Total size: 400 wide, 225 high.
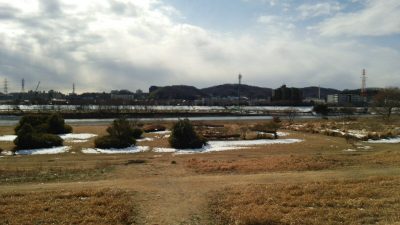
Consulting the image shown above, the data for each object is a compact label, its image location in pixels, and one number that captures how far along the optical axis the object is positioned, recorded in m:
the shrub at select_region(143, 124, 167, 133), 51.92
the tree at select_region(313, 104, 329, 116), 105.78
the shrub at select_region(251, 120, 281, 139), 49.88
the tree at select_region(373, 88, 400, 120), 83.00
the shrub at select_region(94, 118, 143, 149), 34.00
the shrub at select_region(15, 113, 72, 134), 44.19
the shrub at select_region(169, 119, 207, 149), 35.56
